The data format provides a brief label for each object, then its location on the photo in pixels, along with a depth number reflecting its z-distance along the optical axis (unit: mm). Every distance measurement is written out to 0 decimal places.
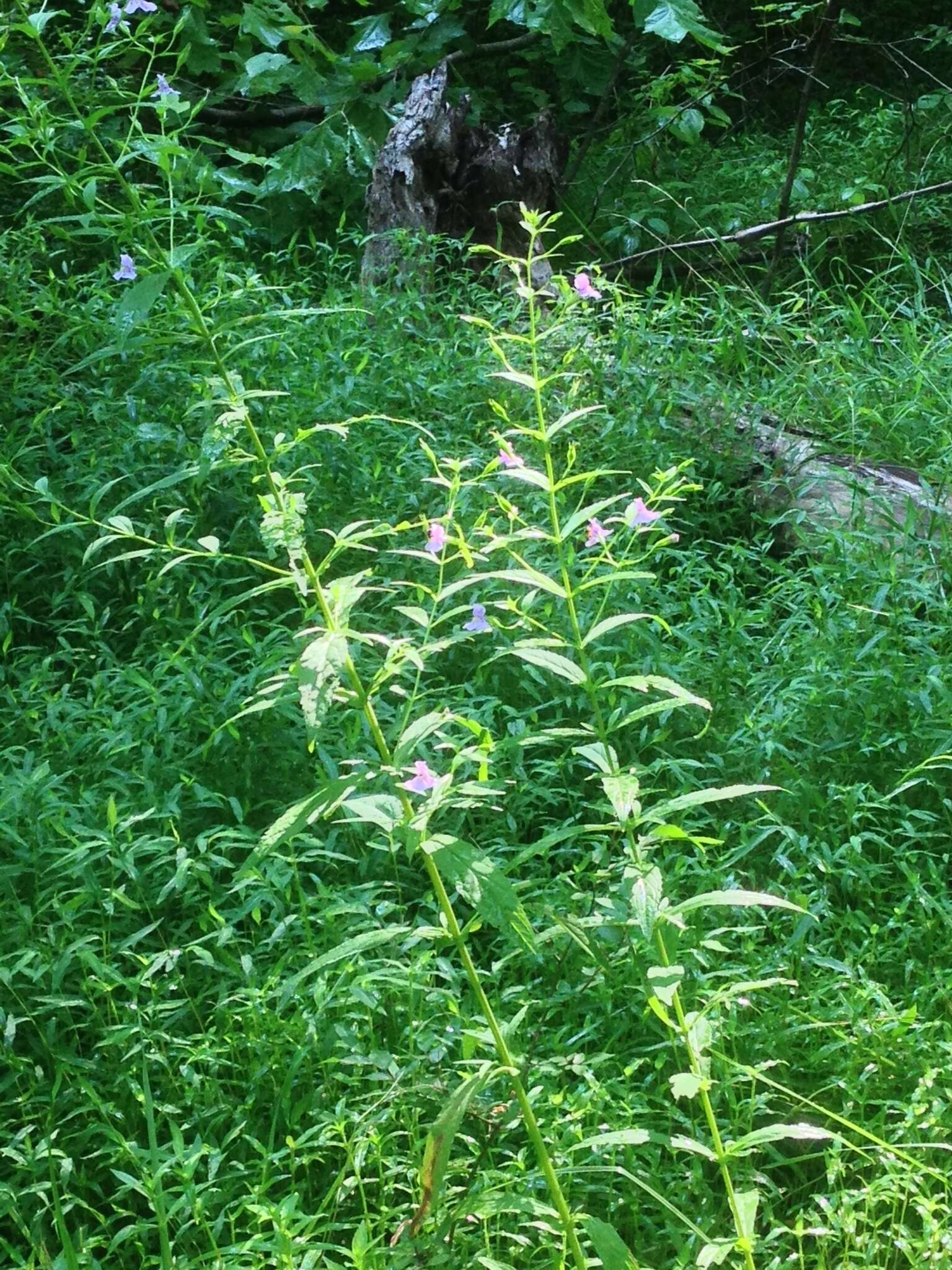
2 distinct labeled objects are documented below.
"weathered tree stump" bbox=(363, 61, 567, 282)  5062
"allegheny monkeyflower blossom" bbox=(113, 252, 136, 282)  2225
